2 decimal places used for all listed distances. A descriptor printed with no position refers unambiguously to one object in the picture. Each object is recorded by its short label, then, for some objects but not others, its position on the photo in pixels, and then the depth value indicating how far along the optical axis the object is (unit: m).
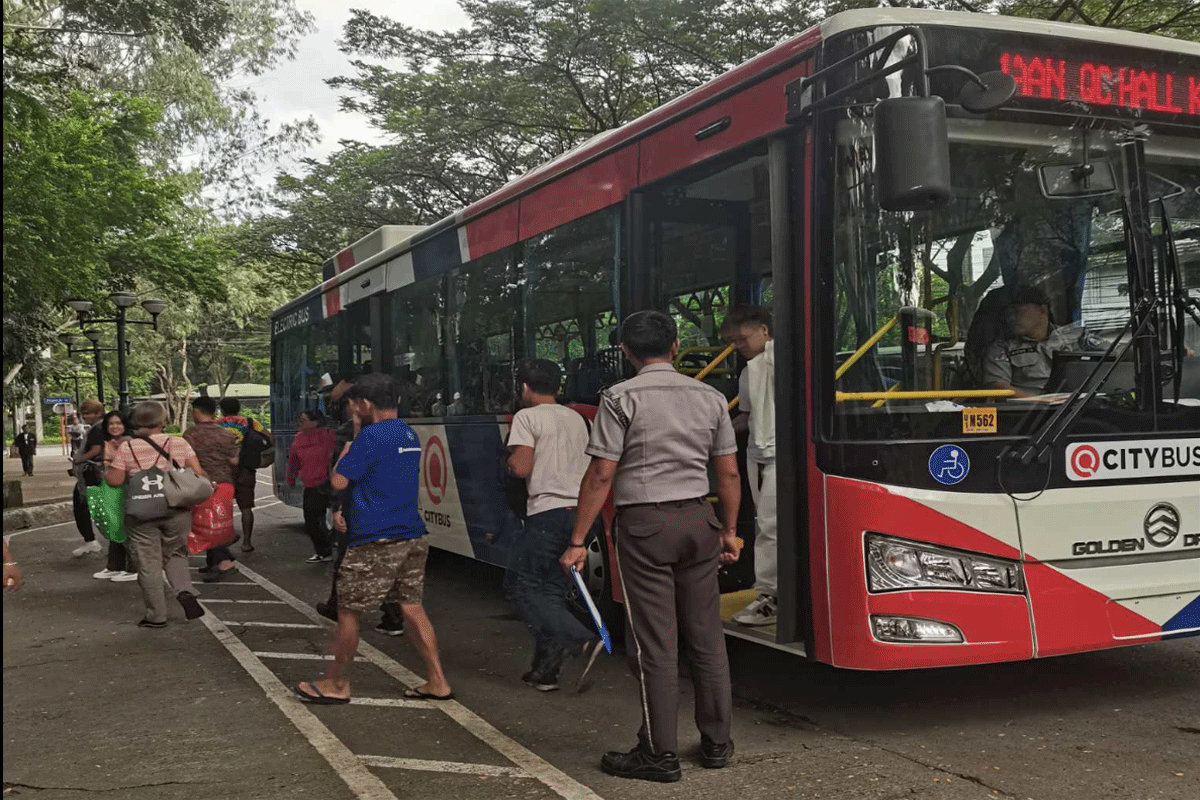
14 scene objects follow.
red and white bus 4.81
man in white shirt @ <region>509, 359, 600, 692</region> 6.20
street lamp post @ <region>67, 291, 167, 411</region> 23.28
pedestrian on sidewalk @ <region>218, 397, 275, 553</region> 12.70
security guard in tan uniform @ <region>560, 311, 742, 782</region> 4.59
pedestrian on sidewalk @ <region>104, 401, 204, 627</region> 8.40
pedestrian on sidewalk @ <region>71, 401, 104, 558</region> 11.38
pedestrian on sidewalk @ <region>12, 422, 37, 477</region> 32.88
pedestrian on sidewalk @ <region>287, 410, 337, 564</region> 11.63
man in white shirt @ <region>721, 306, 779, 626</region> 5.67
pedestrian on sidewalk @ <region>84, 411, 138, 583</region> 10.76
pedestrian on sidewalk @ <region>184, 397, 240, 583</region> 10.58
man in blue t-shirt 5.82
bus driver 4.95
